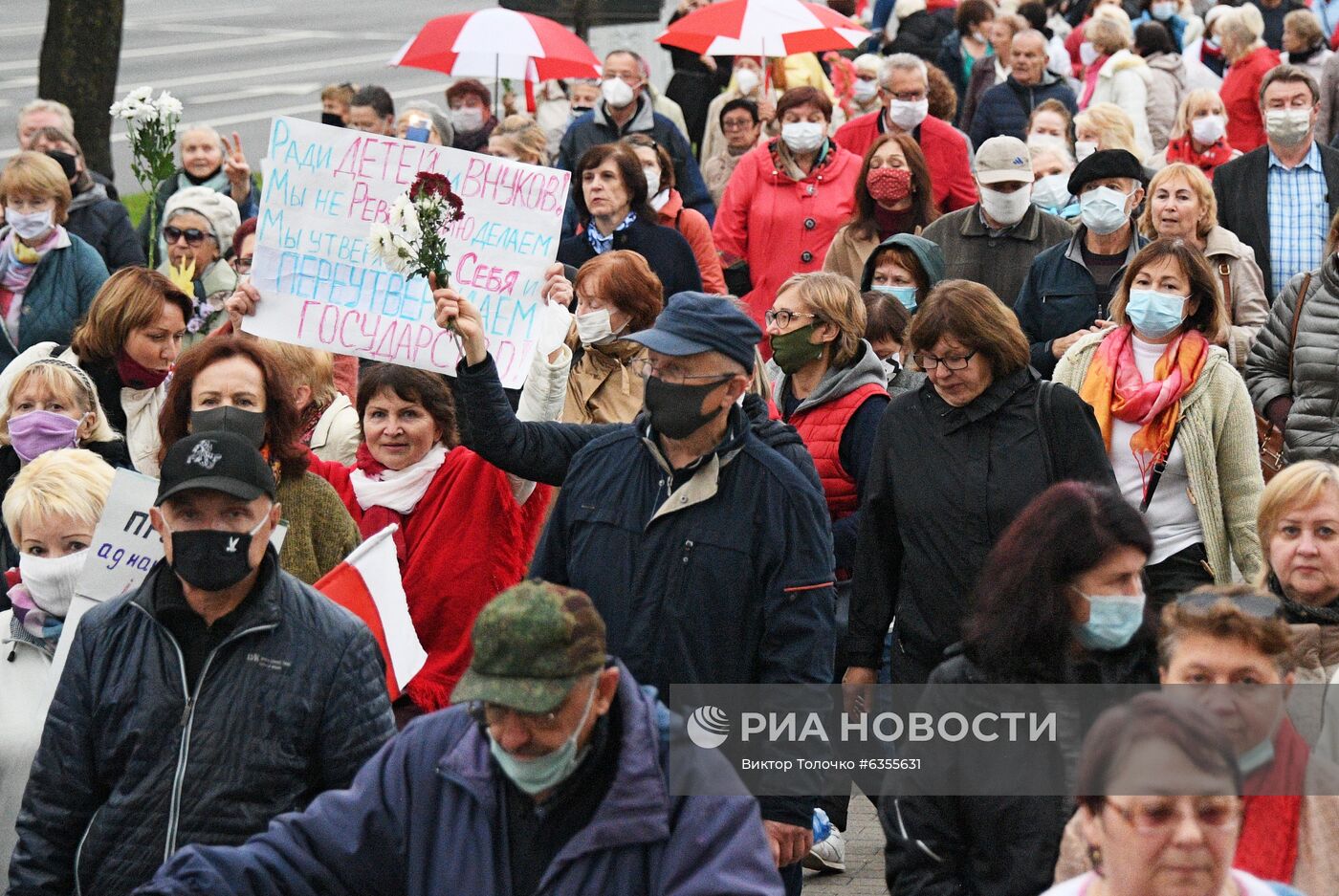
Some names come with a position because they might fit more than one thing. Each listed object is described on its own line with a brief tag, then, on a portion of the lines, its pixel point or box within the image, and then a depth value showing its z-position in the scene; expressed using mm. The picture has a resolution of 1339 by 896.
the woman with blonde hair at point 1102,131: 22734
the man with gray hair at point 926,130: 22812
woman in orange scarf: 13852
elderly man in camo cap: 7062
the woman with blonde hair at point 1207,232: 17312
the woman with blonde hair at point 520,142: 24125
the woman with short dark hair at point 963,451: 11789
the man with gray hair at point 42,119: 24484
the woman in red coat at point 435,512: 12195
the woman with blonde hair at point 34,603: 10789
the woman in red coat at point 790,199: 20969
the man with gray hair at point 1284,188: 19875
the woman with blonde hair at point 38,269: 19594
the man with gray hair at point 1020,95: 28344
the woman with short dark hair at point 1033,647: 8391
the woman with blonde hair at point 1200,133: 23625
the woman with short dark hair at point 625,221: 18875
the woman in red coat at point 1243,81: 28141
